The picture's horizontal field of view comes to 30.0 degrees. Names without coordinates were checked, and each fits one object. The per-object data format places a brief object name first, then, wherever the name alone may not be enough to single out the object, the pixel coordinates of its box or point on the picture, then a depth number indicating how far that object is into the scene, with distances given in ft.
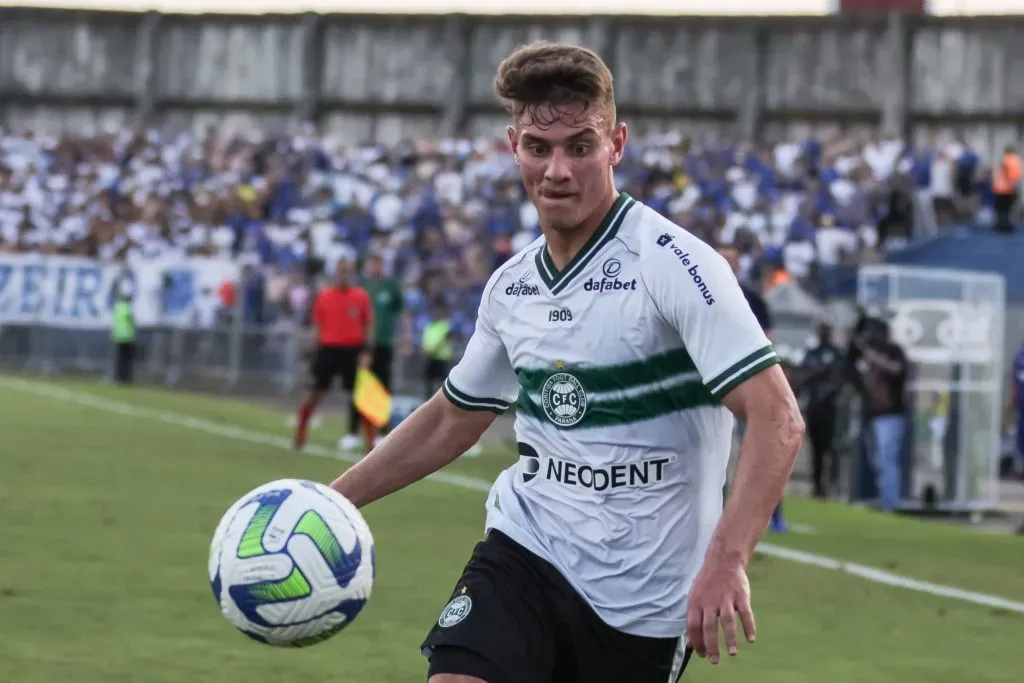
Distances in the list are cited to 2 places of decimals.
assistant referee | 67.15
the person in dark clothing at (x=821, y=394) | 65.82
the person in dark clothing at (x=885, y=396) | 63.05
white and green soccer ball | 15.62
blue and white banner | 102.17
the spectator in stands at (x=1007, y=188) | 99.55
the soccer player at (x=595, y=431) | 15.47
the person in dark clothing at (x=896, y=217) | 100.58
